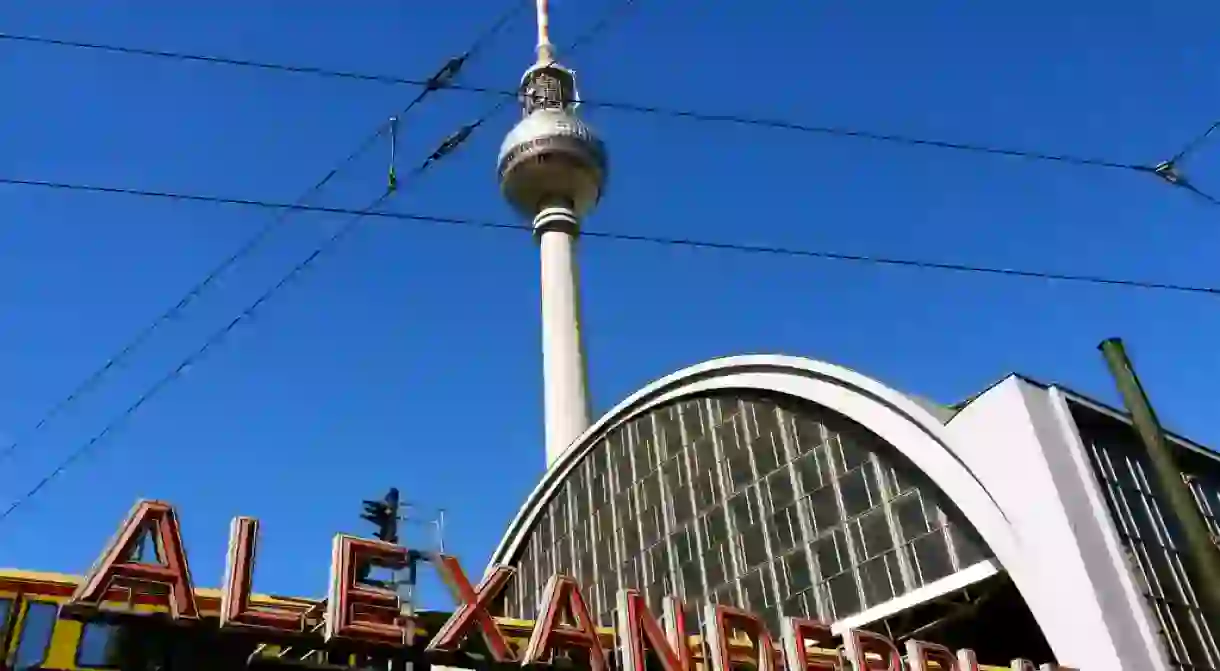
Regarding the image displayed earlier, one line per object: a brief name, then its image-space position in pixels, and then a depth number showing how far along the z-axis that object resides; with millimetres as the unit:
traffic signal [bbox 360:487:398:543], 30125
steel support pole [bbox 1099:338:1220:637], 12180
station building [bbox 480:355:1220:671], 26422
